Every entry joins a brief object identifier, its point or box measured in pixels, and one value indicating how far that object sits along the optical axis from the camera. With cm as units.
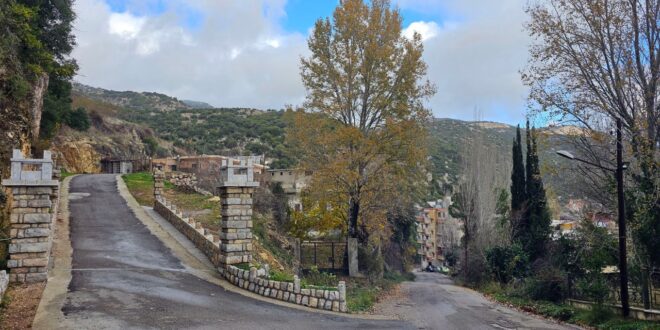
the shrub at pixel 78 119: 4250
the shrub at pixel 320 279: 1891
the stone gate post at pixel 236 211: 1510
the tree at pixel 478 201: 3175
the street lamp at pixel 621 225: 1308
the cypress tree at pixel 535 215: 2672
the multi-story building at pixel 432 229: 7472
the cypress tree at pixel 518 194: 2878
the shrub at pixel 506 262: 2584
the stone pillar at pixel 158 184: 2789
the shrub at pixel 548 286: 1962
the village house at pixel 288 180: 4777
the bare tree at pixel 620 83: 1470
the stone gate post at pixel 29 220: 1273
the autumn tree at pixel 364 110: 2362
